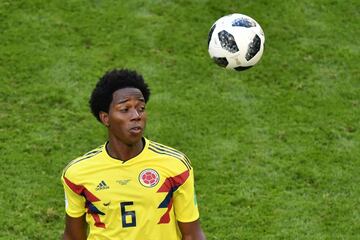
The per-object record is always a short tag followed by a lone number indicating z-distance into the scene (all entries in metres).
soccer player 11.46
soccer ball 18.05
